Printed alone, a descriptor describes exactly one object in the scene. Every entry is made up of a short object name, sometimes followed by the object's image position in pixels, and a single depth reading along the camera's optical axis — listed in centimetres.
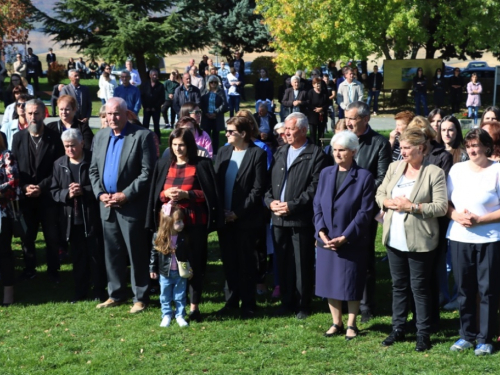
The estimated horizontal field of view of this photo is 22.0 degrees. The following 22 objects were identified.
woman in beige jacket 1132
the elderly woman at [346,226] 1193
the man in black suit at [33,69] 5417
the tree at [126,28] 5605
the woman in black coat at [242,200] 1335
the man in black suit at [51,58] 7219
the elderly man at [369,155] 1292
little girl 1270
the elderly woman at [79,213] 1437
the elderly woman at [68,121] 1605
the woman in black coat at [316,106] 3214
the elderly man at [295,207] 1290
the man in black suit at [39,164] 1523
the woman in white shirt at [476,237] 1106
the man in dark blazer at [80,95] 2698
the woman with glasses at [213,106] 2916
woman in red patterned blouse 1286
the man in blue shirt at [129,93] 3040
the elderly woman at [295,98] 3201
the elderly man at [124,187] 1363
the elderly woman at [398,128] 1379
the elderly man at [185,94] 3006
